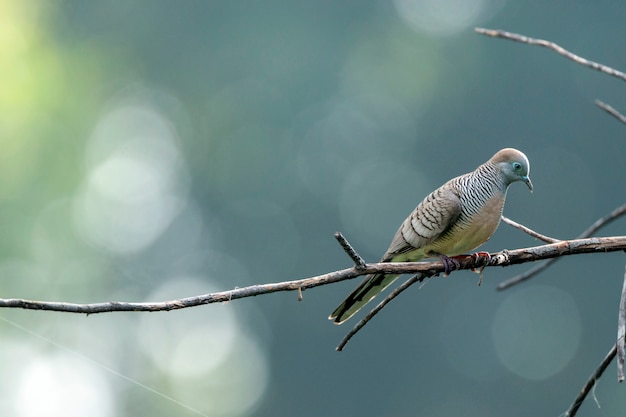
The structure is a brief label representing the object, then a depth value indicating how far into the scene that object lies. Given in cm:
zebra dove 589
